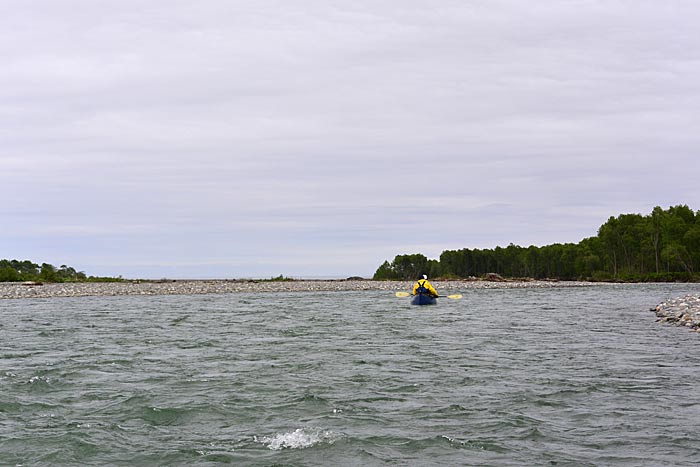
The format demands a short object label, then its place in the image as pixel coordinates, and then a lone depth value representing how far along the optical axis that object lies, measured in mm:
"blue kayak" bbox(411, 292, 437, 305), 44434
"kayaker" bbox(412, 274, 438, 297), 45656
